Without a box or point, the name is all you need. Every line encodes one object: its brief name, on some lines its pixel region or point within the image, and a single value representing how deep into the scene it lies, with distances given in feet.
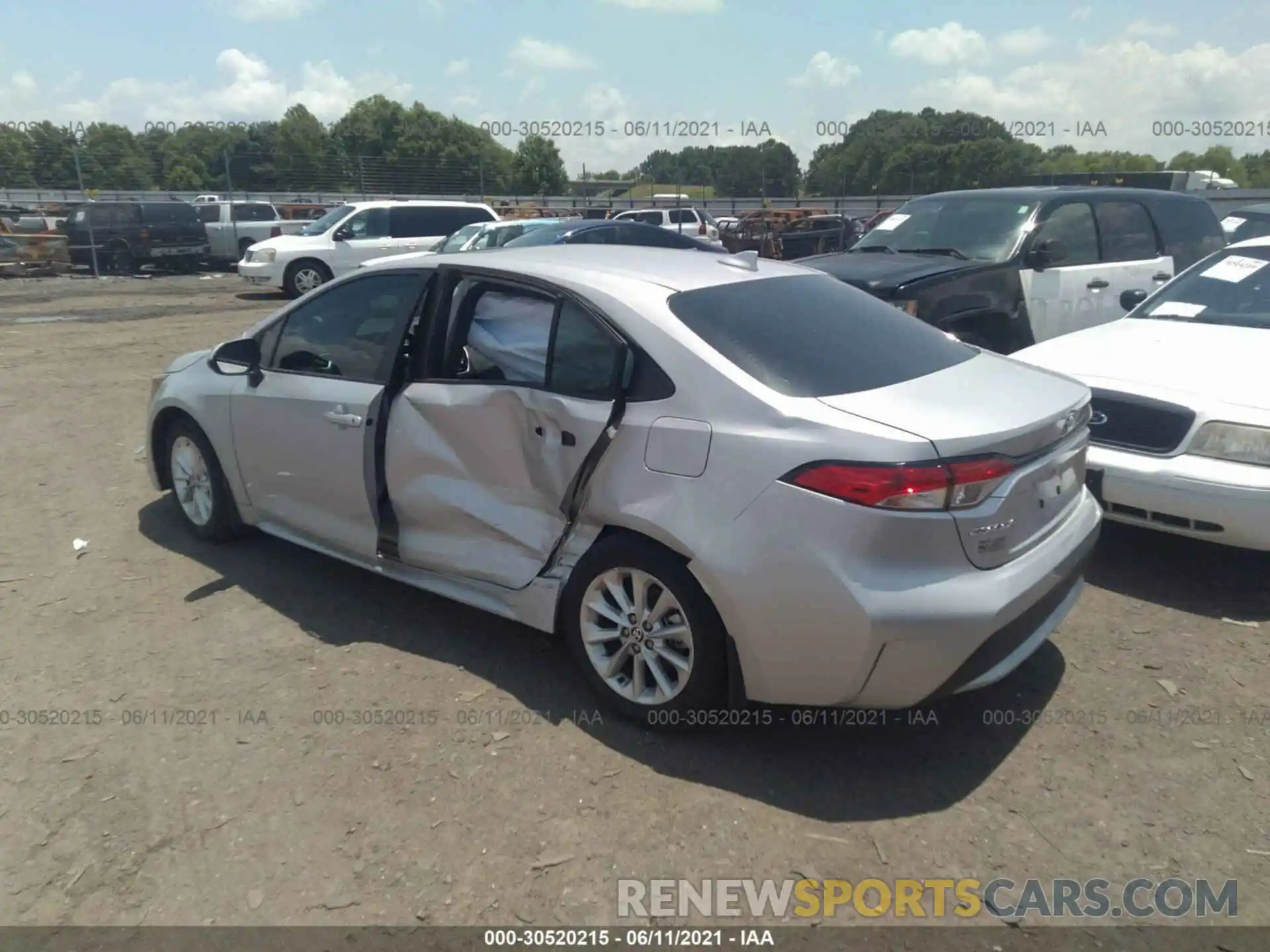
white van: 57.21
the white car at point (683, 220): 86.07
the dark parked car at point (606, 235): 41.91
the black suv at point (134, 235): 73.97
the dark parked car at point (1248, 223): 36.91
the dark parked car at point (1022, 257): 21.88
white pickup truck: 83.10
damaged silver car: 9.44
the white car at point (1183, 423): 13.85
